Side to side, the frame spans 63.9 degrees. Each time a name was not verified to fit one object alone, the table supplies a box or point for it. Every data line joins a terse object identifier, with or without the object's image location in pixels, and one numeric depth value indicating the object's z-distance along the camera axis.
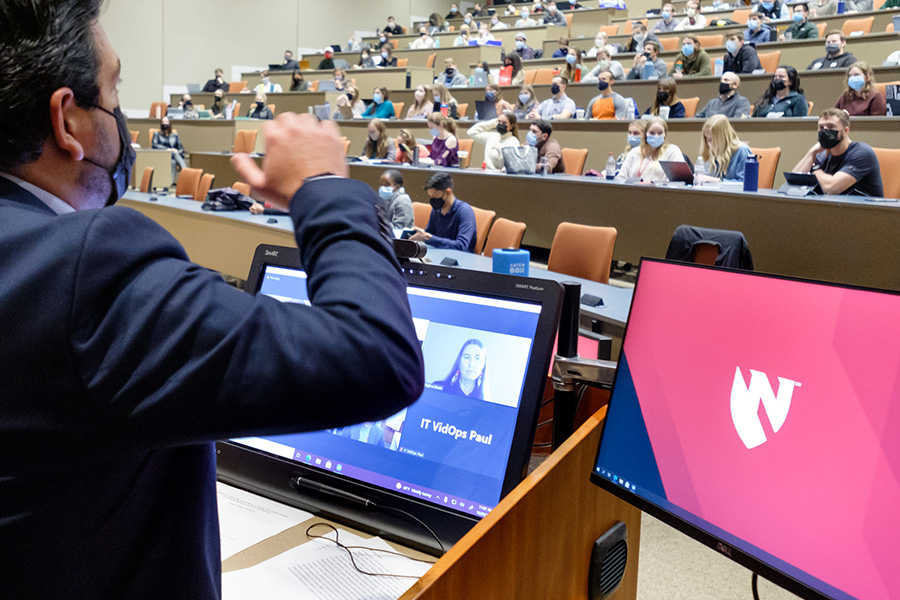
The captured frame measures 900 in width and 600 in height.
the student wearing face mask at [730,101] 6.21
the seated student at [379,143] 7.27
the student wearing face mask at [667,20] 10.18
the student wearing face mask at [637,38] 9.21
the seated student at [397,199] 4.60
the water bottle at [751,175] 4.46
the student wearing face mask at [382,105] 9.04
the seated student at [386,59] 12.26
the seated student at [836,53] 6.50
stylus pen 0.93
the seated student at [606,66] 8.22
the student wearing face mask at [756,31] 8.01
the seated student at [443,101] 8.41
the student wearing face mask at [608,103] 7.12
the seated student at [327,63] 13.06
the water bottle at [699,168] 5.22
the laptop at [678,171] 5.00
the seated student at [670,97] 6.33
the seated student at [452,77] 10.07
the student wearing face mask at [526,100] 7.86
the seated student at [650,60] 7.99
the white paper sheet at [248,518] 0.93
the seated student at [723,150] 5.10
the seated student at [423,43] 13.05
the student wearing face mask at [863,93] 5.36
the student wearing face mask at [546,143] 6.22
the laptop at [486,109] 7.53
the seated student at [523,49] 10.87
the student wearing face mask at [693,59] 7.46
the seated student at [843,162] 4.20
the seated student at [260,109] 10.30
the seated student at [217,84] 13.05
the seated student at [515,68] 8.84
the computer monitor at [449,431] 0.86
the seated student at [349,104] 9.43
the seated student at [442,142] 6.79
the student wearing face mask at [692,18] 10.06
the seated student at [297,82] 11.52
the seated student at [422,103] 8.60
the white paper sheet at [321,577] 0.82
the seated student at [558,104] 7.44
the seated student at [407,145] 6.68
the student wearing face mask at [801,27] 8.09
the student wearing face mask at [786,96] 5.77
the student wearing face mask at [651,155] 5.45
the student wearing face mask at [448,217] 4.38
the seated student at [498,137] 6.52
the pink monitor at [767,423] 0.58
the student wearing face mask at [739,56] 6.98
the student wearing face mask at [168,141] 9.92
